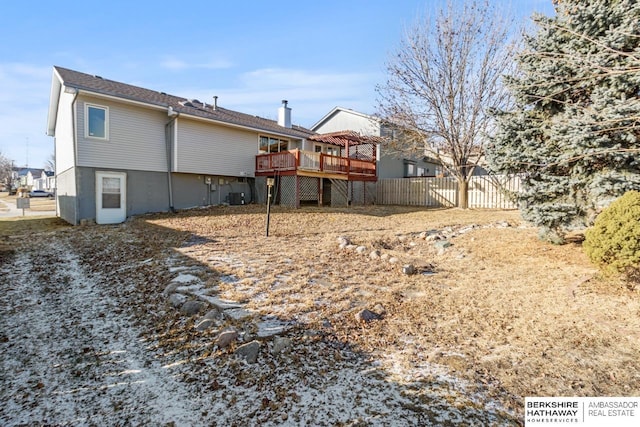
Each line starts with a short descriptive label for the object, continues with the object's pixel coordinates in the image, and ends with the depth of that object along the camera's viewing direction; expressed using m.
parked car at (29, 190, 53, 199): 36.63
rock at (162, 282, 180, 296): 4.55
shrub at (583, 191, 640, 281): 3.94
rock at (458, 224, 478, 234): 8.32
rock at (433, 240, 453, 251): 6.87
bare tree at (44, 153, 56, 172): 57.52
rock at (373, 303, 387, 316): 3.83
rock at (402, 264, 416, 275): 5.29
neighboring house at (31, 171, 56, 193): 42.91
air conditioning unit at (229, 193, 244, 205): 15.12
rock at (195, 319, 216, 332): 3.53
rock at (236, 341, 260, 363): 2.95
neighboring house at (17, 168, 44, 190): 58.08
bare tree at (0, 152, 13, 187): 47.81
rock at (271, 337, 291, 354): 3.07
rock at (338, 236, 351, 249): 7.01
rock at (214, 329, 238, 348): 3.17
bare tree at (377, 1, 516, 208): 12.21
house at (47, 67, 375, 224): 11.24
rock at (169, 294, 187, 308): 4.16
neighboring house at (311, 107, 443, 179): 18.71
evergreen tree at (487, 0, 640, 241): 4.59
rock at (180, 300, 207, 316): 3.92
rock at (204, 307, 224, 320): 3.71
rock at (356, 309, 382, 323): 3.64
